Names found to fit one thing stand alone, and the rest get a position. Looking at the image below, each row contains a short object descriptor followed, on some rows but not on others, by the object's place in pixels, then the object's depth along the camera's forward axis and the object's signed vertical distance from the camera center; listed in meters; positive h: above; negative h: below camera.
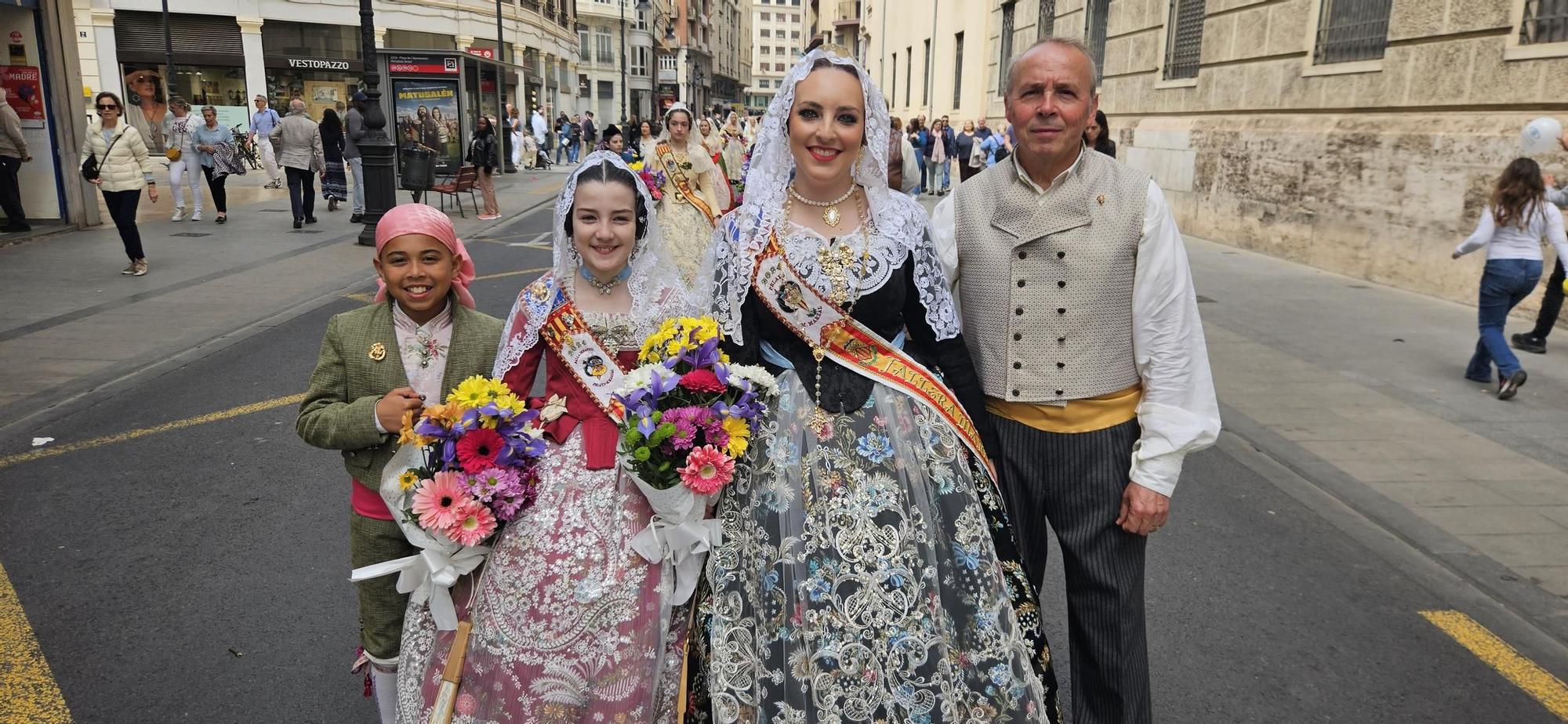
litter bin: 16.59 -0.33
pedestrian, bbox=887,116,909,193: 11.31 -0.09
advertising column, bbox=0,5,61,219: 12.83 +0.50
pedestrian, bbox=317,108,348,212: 17.17 -0.20
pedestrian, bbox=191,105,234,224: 15.05 -0.10
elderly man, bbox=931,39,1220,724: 2.42 -0.46
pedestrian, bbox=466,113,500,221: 17.78 -0.19
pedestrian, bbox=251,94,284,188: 21.61 +0.33
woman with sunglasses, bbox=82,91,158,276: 10.53 -0.23
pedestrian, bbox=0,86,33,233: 12.53 -0.25
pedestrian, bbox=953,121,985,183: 20.08 +0.06
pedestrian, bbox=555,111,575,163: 34.75 +0.49
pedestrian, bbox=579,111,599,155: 37.56 +0.69
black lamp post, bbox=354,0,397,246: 14.00 -0.09
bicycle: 27.39 -0.13
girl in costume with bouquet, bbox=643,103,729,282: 7.36 -0.30
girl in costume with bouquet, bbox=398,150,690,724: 2.31 -0.91
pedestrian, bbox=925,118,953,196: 23.05 -0.03
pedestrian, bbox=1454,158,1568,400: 7.09 -0.56
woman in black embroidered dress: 2.29 -0.75
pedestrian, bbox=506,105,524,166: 30.03 +0.40
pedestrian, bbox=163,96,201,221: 15.13 -0.10
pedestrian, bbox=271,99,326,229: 14.81 -0.06
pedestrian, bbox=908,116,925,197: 24.17 +0.31
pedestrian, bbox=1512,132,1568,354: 7.97 -1.17
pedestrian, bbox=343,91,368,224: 14.93 +0.00
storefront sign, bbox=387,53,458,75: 20.03 +1.69
